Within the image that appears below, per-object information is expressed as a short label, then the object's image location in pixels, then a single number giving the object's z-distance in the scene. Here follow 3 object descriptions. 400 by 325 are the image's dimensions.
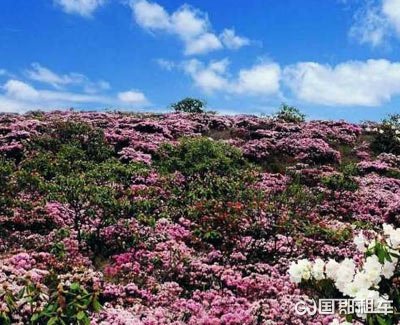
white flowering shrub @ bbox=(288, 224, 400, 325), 5.39
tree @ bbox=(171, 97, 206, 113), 39.63
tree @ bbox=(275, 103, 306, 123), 34.06
